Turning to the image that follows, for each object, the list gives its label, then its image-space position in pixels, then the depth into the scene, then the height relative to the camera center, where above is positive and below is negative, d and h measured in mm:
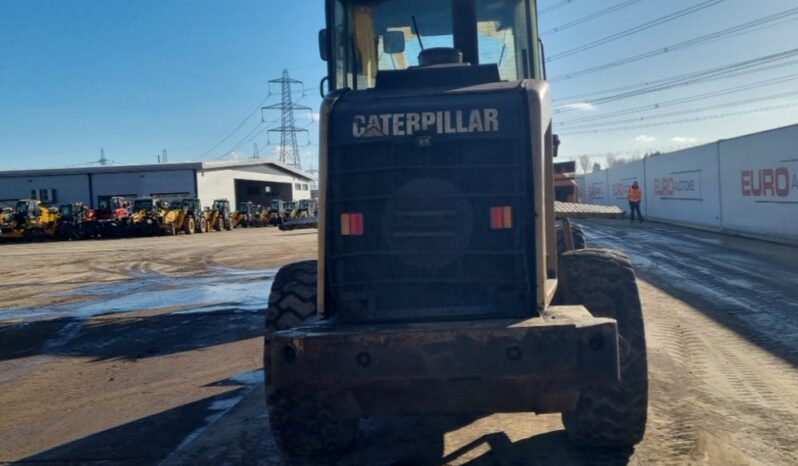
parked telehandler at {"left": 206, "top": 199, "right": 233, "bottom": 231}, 46056 -263
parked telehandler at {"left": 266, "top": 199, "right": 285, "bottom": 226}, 53747 -251
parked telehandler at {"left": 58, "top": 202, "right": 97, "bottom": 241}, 40094 -333
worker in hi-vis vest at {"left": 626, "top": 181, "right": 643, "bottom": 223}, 28500 -231
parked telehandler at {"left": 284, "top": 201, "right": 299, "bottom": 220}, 53656 -91
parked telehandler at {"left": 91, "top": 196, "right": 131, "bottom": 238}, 40281 -273
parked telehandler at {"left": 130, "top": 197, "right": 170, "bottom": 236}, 40375 -321
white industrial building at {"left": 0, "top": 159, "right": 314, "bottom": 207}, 52656 +2612
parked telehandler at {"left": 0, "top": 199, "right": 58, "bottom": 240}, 40031 -240
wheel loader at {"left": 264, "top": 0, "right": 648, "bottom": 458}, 3867 -420
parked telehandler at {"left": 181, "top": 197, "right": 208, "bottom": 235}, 42375 -295
